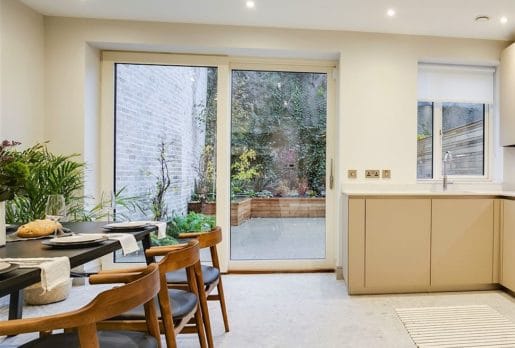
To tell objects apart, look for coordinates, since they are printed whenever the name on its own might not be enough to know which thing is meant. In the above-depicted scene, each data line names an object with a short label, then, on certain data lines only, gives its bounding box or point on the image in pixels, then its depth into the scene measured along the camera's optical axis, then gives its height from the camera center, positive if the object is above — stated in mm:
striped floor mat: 2107 -1092
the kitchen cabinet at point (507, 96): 3328 +773
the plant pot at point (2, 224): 1428 -238
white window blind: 3609 +969
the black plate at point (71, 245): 1434 -331
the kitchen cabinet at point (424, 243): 2918 -642
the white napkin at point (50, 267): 1106 -340
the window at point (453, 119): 3625 +580
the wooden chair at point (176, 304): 1368 -641
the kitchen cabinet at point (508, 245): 2859 -653
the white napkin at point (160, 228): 2031 -359
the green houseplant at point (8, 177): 1388 -31
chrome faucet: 3475 +70
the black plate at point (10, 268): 1059 -327
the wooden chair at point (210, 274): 1916 -653
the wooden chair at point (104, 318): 905 -425
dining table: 1032 -341
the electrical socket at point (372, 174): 3383 -33
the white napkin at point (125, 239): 1616 -348
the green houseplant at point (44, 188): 2496 -144
